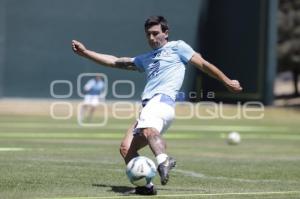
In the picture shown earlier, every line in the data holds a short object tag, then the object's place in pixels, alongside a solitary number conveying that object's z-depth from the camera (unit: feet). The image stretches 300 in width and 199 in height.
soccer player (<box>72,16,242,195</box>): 62.23
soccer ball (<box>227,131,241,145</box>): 142.00
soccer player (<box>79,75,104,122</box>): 232.94
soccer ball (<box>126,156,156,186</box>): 61.16
